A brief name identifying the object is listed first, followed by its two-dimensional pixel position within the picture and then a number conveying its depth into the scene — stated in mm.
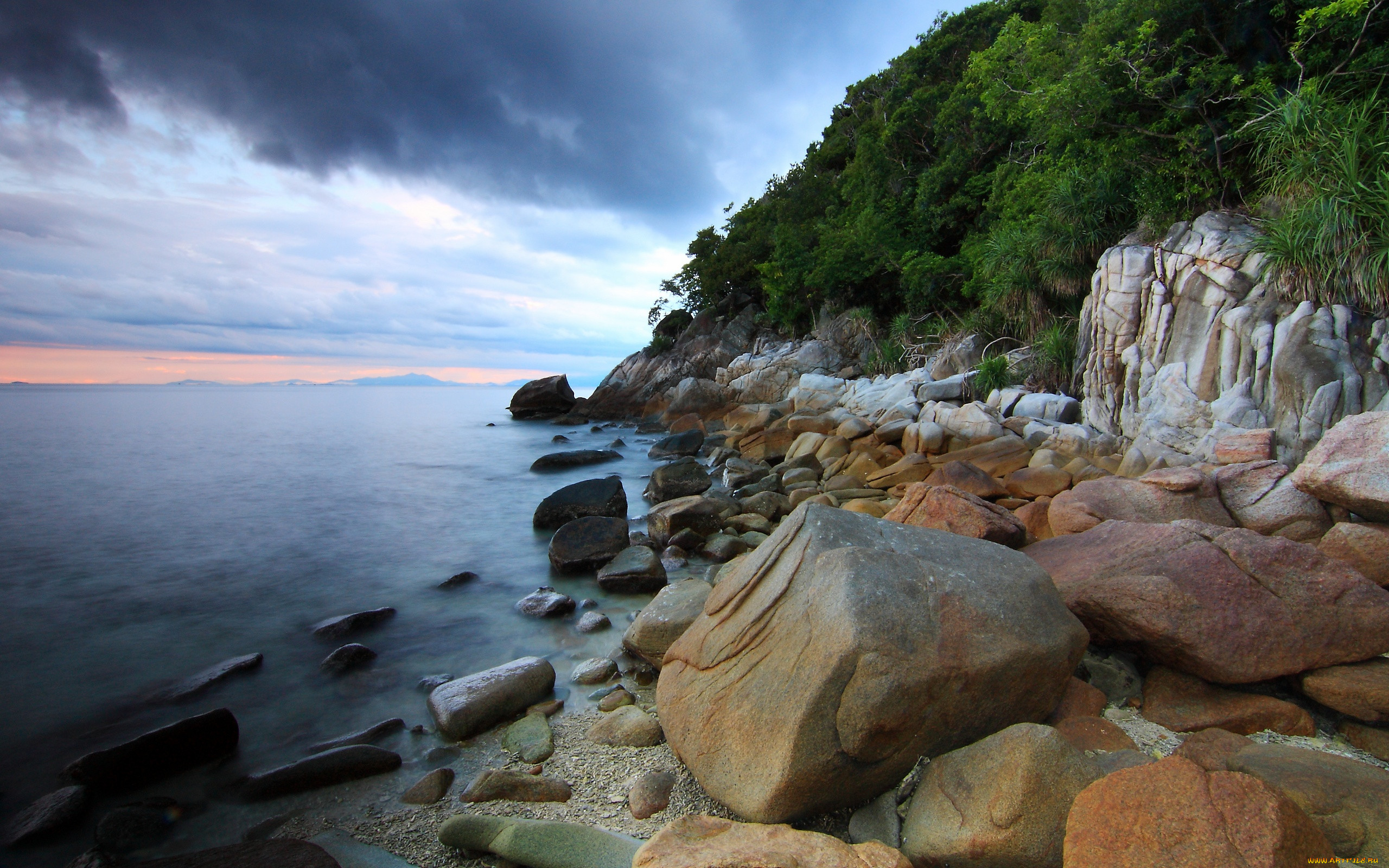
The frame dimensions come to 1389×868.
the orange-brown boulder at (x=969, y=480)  7723
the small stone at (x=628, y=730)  3783
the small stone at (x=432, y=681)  5023
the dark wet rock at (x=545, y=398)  34375
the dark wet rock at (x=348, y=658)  5395
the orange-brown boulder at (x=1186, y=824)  1833
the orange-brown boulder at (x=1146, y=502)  5273
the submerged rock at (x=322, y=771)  3635
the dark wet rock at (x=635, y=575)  6848
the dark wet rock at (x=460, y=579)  7758
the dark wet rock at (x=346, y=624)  6191
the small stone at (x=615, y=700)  4414
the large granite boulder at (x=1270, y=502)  4906
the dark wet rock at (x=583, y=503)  9992
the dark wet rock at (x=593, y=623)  5930
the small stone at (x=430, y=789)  3436
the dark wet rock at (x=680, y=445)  17641
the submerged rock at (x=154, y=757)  3732
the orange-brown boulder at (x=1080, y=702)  3393
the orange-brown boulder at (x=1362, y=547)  4094
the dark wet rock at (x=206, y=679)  5078
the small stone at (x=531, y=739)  3805
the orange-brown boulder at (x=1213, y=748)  2818
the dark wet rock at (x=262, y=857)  2719
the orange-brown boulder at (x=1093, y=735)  3151
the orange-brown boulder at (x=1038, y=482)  7805
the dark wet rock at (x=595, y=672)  4859
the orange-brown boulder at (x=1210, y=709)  3264
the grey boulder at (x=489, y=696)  4152
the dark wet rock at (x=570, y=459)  17469
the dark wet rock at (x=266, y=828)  3297
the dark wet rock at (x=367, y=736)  4168
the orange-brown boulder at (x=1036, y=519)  5941
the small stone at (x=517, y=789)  3309
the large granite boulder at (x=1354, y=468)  4383
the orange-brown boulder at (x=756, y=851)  2174
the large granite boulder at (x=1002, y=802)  2322
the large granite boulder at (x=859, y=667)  2711
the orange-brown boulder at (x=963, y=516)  4934
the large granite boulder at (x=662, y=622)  4730
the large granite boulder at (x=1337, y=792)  2182
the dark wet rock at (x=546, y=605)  6422
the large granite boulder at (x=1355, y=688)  3164
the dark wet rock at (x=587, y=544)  7742
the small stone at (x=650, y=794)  3092
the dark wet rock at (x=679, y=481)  11461
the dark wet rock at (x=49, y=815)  3359
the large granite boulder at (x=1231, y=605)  3377
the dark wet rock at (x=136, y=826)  3289
